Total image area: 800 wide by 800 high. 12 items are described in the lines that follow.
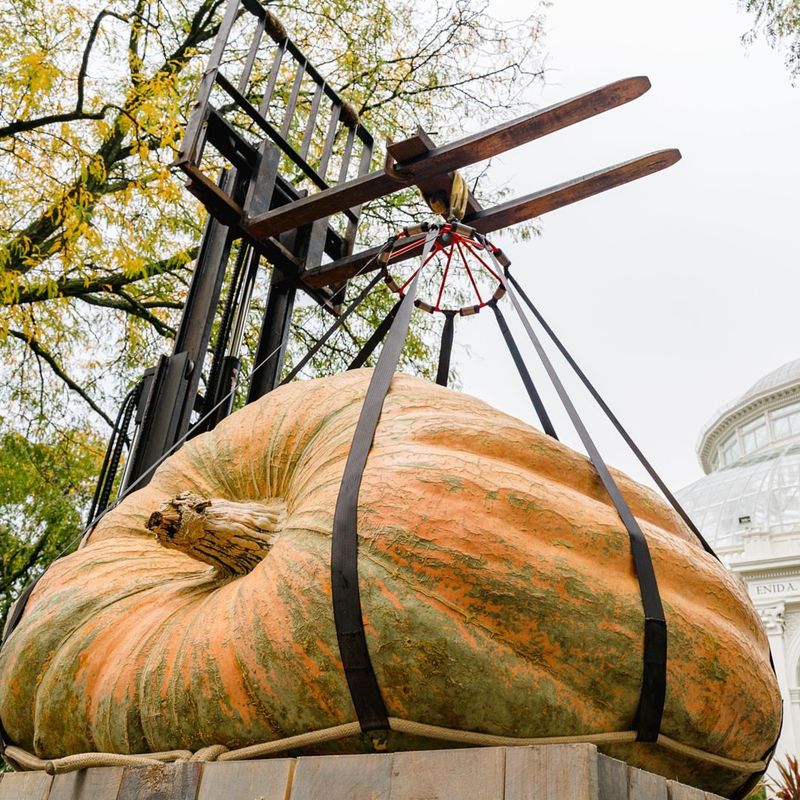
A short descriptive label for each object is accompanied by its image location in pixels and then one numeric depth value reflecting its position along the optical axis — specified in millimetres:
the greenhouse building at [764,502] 18625
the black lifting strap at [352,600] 1182
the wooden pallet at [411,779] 945
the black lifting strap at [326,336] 2090
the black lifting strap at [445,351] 2406
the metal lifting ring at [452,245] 2223
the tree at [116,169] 5641
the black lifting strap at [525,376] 2121
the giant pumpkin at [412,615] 1209
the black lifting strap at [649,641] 1230
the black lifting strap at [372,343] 2324
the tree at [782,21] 5410
